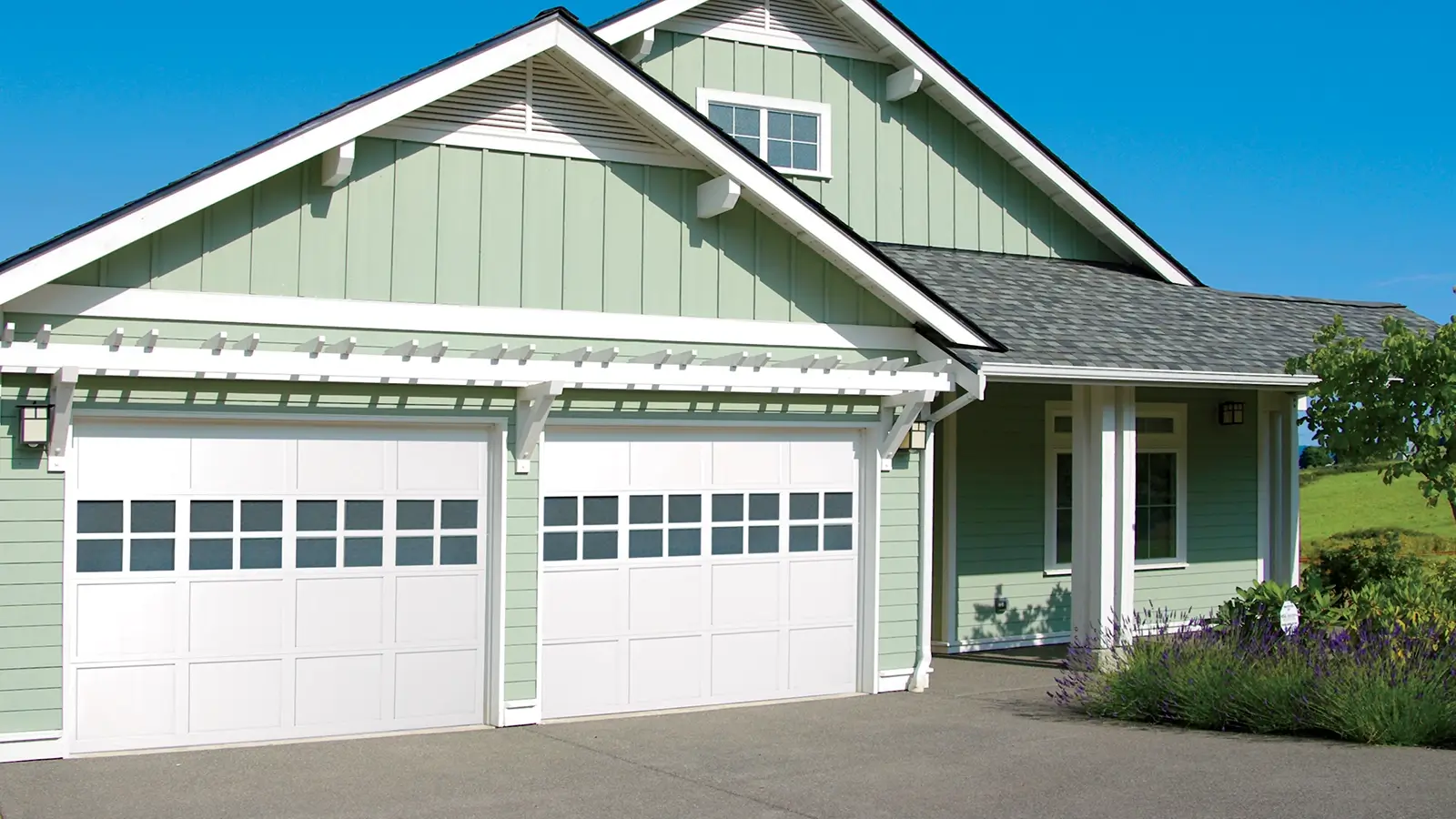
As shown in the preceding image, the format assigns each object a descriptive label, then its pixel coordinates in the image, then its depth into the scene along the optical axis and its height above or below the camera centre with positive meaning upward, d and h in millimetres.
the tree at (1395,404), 10867 +397
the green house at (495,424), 9117 +176
